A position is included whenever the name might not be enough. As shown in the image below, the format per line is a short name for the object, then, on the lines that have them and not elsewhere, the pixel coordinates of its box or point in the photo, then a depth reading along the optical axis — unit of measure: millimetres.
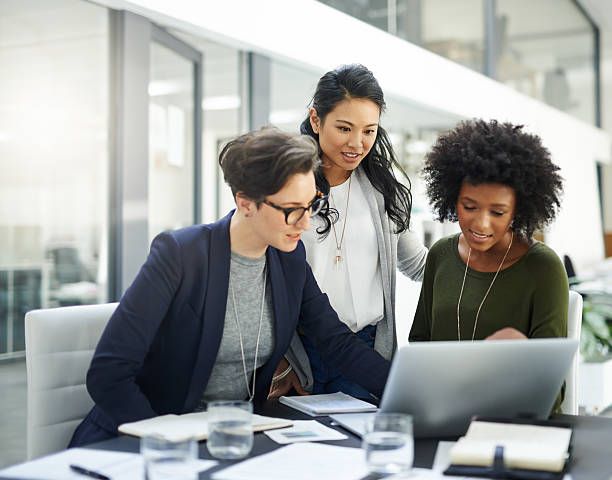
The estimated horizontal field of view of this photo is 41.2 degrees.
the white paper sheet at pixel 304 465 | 1311
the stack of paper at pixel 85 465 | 1318
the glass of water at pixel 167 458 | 1232
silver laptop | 1412
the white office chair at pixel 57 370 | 1867
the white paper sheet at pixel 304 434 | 1541
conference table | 1372
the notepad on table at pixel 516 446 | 1309
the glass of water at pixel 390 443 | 1312
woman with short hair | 1688
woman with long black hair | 2176
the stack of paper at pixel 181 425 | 1477
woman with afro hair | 1854
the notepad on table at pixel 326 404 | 1768
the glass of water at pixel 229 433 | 1409
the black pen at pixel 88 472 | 1311
